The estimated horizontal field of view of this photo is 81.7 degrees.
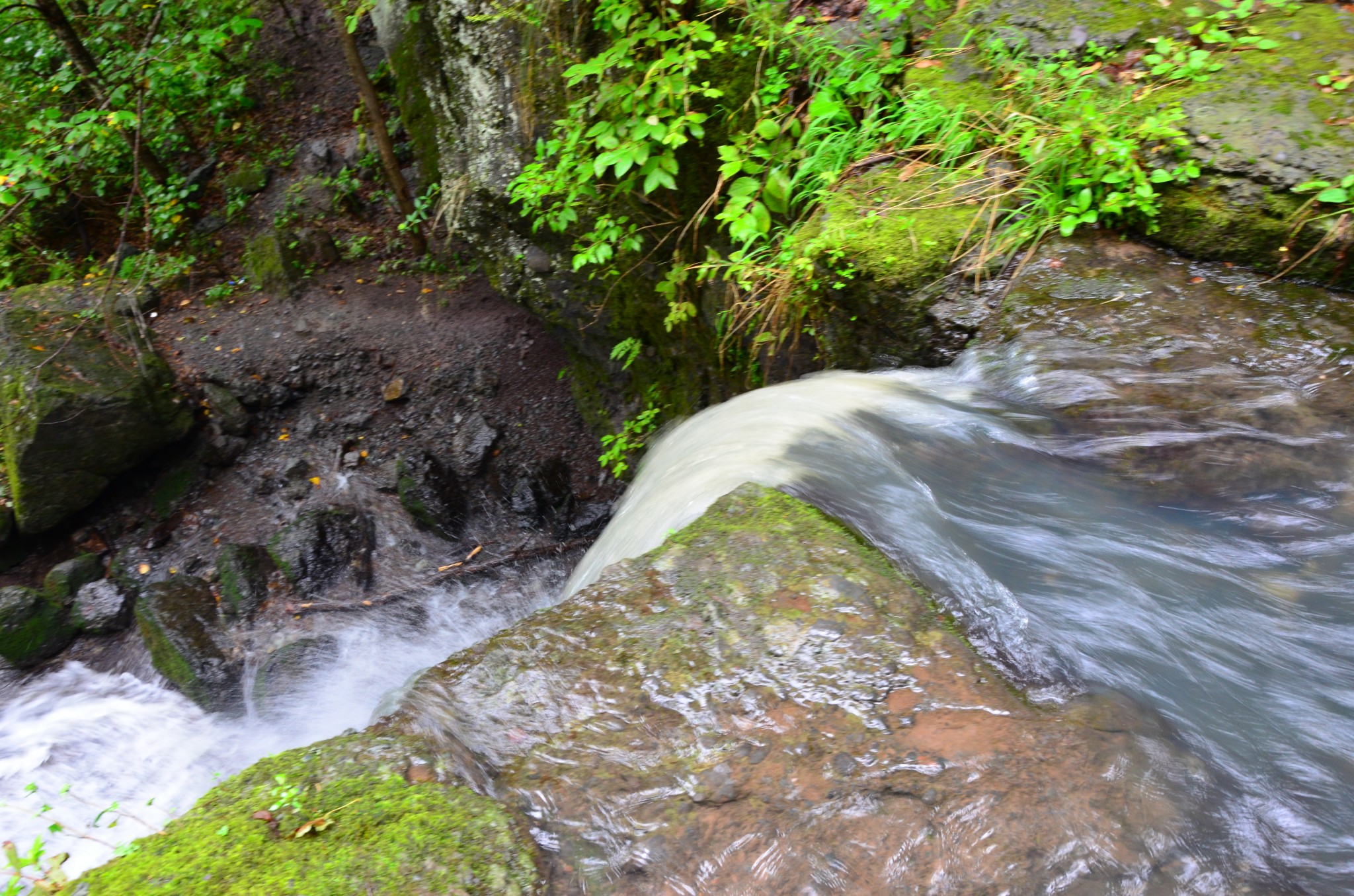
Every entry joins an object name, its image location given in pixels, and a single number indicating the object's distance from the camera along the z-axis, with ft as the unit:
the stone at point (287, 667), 16.15
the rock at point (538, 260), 18.21
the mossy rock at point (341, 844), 4.64
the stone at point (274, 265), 23.47
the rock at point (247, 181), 26.27
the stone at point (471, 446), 20.53
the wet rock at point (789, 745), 4.98
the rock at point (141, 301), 21.76
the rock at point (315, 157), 26.21
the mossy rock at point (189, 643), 16.44
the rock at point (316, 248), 24.09
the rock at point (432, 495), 19.69
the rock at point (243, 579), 18.22
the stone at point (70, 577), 18.71
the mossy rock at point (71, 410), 18.67
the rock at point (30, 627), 17.72
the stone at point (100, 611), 18.37
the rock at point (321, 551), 18.65
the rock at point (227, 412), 21.24
